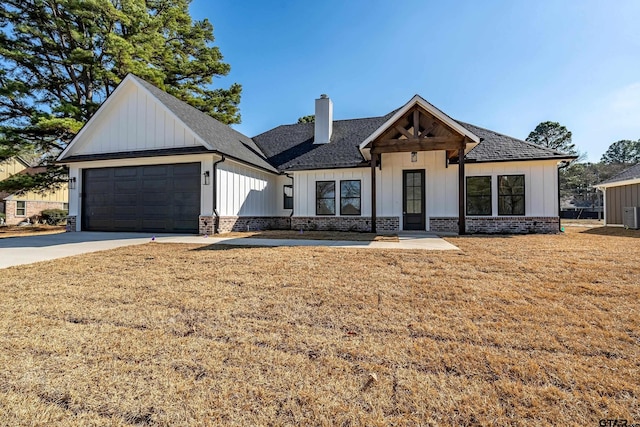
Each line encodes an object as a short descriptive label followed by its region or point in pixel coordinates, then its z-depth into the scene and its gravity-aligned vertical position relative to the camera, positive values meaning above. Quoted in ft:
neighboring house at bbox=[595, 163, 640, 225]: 46.26 +4.32
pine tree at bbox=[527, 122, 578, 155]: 124.57 +35.42
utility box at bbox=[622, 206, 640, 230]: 43.78 +0.37
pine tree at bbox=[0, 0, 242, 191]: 53.67 +30.67
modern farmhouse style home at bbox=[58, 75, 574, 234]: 36.29 +5.62
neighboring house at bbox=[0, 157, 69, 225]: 78.02 +4.44
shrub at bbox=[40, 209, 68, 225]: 80.52 +0.50
